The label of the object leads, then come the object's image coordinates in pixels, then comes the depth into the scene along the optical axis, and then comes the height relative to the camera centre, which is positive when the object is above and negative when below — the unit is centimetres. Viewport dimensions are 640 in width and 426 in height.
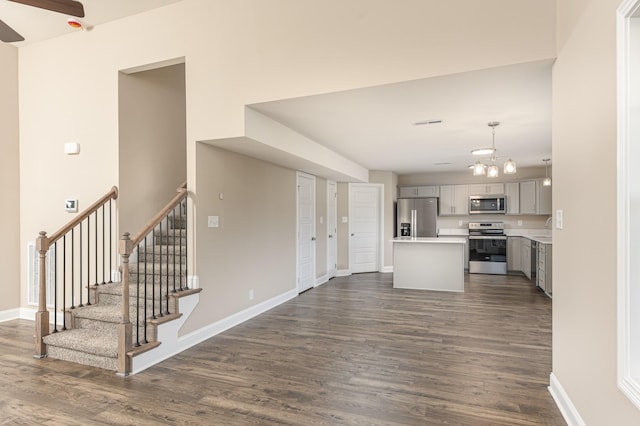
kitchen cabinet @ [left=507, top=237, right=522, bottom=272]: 800 -96
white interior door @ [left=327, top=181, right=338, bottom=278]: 754 -35
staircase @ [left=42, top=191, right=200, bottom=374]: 316 -102
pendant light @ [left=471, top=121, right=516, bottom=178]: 435 +60
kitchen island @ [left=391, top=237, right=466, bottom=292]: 626 -95
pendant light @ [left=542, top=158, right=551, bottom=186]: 700 +85
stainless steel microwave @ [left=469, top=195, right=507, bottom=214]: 819 +19
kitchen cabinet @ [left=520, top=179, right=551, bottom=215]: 774 +31
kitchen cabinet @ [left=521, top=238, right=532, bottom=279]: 718 -96
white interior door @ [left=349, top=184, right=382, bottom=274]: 820 -35
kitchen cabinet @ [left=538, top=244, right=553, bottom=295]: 568 -93
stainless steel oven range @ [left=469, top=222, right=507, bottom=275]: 800 -88
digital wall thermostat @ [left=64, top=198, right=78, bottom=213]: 433 +10
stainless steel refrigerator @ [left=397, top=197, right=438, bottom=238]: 852 -14
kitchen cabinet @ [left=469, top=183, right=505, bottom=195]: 827 +56
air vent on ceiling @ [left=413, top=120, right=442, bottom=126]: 415 +108
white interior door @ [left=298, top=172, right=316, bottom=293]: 622 -34
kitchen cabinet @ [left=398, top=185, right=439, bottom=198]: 890 +54
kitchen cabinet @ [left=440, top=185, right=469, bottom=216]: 861 +30
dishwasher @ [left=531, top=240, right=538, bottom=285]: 659 -96
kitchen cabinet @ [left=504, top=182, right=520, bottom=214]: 809 +36
